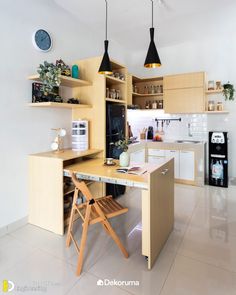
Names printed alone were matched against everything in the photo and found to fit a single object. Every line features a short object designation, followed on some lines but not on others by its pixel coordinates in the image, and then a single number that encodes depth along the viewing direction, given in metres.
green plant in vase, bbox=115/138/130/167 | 2.20
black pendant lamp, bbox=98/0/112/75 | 2.26
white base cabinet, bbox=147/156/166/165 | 4.21
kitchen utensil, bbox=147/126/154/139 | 4.75
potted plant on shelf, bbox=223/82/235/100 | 3.77
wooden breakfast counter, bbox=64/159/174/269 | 1.71
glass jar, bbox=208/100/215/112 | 4.00
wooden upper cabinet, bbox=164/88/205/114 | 3.93
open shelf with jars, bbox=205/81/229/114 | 3.91
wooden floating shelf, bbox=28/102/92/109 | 2.33
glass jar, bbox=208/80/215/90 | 4.01
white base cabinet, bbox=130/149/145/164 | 3.86
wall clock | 2.53
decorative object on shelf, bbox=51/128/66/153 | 2.63
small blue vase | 2.80
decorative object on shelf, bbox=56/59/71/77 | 2.47
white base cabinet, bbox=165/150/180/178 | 4.07
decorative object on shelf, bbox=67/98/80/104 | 2.76
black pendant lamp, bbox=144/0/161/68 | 2.02
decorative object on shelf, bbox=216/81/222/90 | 3.92
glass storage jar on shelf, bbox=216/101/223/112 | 3.96
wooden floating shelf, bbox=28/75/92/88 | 2.40
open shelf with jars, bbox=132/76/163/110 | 4.57
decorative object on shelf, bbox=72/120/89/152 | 2.81
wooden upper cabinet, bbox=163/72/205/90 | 3.90
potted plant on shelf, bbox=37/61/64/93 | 2.25
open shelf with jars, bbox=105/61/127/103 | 3.14
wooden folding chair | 1.72
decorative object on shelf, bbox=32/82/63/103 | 2.49
